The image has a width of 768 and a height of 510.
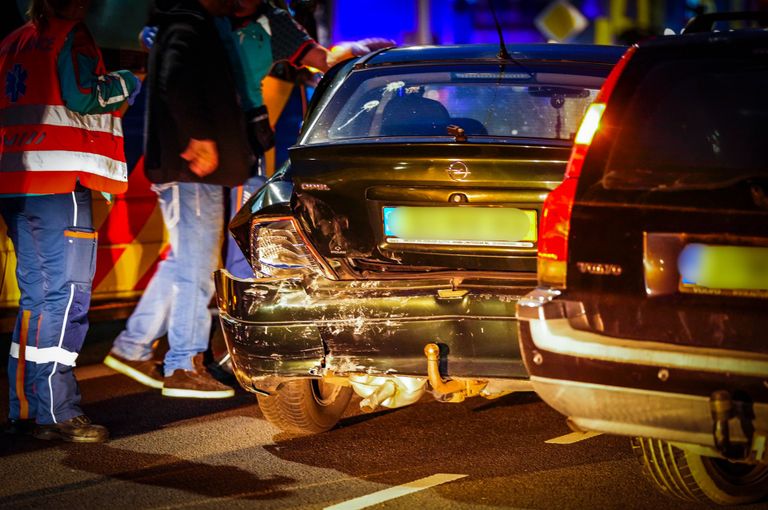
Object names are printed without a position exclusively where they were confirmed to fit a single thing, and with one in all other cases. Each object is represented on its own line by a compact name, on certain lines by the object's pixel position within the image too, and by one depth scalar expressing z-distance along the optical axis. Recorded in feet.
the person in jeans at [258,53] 48.70
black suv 27.50
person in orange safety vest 39.88
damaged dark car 33.24
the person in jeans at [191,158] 46.14
